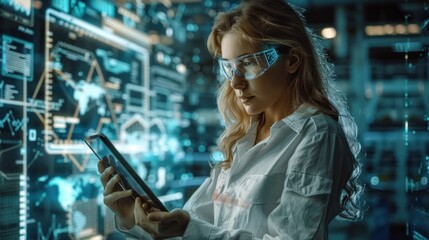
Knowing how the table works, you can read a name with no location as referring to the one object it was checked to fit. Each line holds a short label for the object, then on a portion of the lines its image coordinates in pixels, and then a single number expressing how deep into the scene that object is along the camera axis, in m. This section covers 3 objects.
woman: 1.17
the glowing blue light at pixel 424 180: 2.28
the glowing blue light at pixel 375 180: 5.23
